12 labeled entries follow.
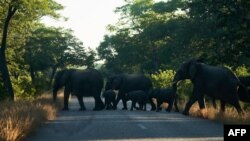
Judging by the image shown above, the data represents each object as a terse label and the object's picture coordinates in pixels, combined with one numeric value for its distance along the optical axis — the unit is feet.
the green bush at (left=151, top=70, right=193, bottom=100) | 122.01
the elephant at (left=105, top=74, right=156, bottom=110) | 125.49
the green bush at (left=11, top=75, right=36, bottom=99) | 142.10
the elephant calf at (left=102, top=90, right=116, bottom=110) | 113.76
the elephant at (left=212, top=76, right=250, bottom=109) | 78.18
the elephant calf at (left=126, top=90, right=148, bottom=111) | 110.32
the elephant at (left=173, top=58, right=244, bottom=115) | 76.74
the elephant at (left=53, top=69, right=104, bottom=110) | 113.91
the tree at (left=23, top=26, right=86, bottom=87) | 229.86
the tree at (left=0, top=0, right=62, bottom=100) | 114.62
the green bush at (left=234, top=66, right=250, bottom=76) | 101.19
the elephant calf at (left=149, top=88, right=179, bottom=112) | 101.73
